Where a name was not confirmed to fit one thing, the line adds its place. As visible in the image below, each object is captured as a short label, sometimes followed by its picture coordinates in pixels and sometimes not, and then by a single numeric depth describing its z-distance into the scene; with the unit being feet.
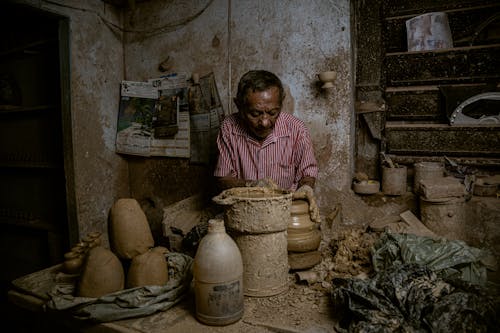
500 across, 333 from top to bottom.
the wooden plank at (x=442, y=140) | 9.72
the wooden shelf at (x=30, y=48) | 13.03
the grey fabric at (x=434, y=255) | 6.94
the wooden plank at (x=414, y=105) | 10.30
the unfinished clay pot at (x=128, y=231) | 6.68
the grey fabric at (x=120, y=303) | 5.82
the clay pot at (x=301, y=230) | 6.79
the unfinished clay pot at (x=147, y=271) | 6.15
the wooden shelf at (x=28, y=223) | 13.99
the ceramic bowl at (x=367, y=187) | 10.59
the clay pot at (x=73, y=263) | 7.11
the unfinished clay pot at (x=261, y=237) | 5.91
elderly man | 9.78
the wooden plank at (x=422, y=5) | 9.65
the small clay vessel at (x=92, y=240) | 7.22
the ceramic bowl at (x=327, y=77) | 10.25
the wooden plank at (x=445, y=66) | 9.61
